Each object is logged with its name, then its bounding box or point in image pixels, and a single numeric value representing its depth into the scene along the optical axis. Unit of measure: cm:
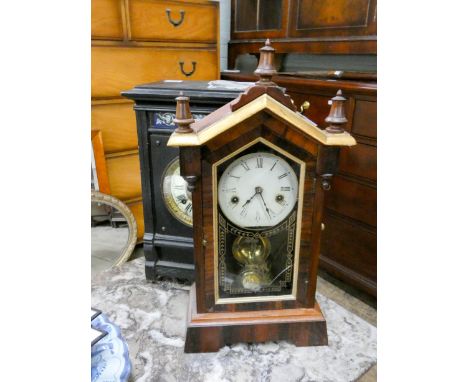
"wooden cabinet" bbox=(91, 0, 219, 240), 122
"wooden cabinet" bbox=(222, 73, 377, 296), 105
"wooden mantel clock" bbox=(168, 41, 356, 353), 61
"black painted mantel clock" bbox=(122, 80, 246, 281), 82
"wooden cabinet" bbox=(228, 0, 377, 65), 106
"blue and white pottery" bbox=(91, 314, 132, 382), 59
